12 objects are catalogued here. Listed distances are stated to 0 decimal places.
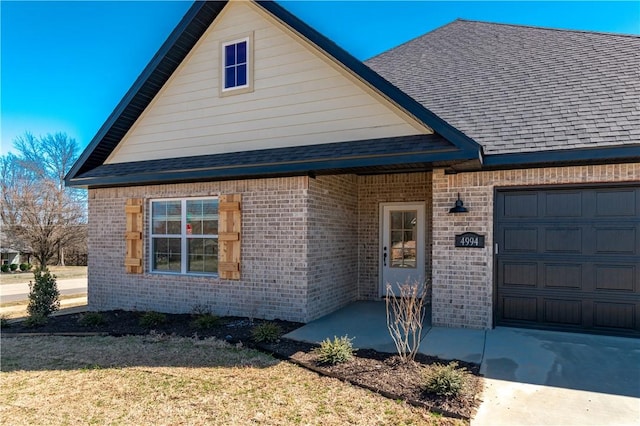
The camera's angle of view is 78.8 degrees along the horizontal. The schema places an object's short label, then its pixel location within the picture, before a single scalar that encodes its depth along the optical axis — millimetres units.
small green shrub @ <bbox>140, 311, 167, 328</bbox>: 7246
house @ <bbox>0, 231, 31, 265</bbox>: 24562
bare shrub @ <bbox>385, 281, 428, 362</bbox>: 4830
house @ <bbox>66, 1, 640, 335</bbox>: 6023
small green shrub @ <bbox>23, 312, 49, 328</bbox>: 7656
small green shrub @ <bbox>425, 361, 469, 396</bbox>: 3877
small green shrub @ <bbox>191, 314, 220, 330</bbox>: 6855
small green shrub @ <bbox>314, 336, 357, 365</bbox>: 4914
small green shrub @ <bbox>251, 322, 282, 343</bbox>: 5941
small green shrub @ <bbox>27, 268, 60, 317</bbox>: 8422
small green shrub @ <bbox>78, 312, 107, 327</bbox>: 7488
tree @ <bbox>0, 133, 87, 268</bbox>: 23953
